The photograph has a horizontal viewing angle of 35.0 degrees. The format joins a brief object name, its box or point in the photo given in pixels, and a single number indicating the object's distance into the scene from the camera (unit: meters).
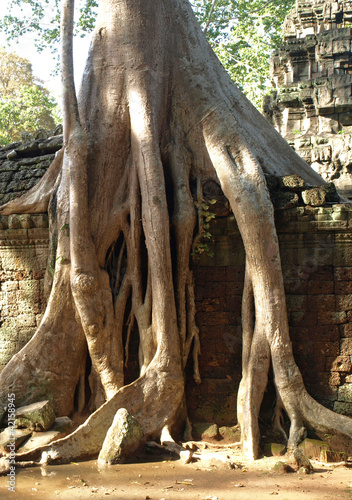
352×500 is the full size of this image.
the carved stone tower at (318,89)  8.62
